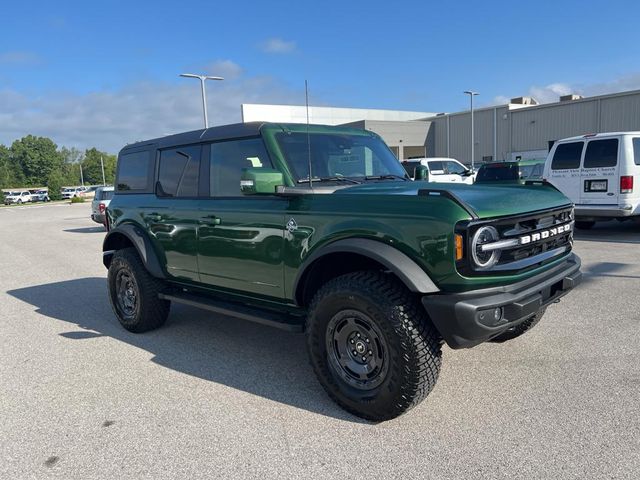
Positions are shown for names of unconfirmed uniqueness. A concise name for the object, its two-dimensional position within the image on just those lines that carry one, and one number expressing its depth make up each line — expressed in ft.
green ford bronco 9.90
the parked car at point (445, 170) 59.52
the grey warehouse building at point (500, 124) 107.34
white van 32.22
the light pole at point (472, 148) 119.34
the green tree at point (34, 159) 381.19
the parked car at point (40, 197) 245.94
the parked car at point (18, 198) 234.58
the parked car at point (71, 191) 247.52
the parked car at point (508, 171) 48.32
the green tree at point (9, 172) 332.53
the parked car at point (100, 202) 56.85
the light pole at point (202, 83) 75.19
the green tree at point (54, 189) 241.55
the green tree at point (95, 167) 415.44
